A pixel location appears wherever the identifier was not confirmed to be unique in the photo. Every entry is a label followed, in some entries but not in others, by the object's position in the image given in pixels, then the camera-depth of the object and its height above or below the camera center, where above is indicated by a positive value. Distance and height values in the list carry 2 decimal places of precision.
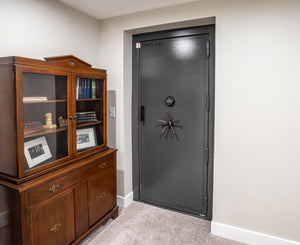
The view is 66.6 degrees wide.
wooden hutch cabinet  1.60 -0.37
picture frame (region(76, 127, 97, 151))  2.21 -0.30
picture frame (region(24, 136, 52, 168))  1.72 -0.34
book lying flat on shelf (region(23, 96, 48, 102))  1.66 +0.07
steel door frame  2.42 +0.17
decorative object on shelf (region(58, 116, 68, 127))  1.99 -0.12
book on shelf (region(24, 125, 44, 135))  1.68 -0.16
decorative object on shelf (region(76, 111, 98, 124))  2.17 -0.08
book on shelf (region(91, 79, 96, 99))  2.33 +0.20
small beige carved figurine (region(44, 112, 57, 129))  1.89 -0.11
